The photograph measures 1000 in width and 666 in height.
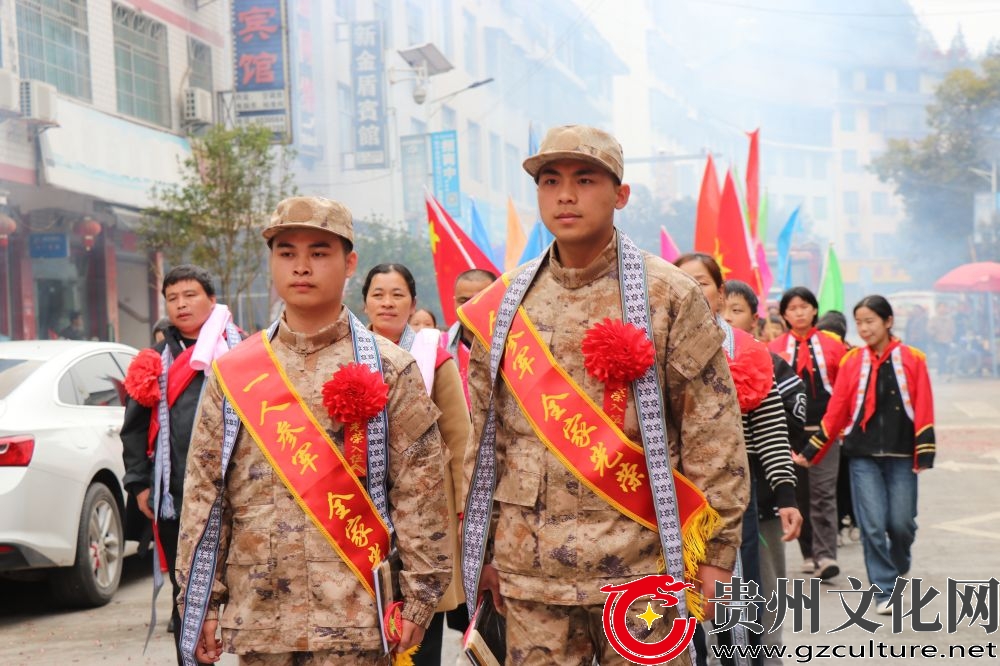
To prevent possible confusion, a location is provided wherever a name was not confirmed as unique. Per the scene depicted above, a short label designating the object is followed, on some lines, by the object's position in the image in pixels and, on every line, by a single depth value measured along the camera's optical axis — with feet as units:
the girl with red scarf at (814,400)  25.98
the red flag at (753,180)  49.01
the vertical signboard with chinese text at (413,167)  95.76
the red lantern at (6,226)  53.11
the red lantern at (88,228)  60.08
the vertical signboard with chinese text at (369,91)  90.02
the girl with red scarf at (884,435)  22.53
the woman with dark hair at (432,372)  14.42
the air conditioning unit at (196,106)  70.03
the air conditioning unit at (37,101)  54.08
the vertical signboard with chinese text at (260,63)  72.69
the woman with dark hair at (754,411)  15.21
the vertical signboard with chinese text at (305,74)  88.33
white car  22.04
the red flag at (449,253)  31.58
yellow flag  44.06
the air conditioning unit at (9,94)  52.70
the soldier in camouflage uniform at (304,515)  10.69
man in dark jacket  17.90
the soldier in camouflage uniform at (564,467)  10.48
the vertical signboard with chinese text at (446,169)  93.09
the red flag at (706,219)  39.70
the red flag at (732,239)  38.06
